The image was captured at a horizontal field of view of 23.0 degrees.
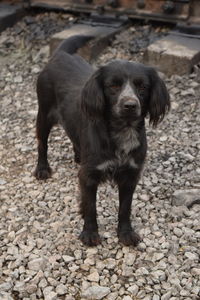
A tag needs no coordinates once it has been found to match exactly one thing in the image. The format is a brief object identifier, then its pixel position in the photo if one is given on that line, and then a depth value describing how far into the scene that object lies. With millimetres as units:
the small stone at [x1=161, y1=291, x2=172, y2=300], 3247
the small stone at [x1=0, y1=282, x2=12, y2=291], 3308
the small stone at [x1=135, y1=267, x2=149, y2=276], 3455
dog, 3221
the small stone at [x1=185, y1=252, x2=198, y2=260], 3566
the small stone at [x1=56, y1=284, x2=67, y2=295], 3291
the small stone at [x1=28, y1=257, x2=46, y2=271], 3482
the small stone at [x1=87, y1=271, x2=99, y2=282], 3412
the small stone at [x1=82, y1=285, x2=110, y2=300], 3271
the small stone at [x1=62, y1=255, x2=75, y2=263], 3574
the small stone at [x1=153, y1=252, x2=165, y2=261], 3601
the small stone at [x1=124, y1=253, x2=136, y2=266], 3568
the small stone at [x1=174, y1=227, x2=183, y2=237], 3818
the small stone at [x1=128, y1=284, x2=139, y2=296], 3309
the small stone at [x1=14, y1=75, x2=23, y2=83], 6368
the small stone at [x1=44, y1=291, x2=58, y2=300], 3246
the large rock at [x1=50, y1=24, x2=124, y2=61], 6520
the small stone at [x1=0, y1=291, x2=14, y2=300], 3218
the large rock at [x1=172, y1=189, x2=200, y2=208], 4129
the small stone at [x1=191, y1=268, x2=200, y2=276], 3436
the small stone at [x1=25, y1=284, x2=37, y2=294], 3299
